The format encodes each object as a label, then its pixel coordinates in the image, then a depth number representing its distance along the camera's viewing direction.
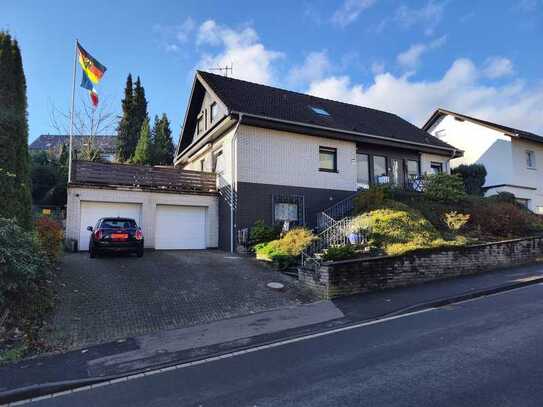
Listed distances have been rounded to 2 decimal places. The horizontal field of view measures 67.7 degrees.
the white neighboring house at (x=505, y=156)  24.33
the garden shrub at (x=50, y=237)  11.17
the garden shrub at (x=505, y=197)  20.11
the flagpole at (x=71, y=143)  16.02
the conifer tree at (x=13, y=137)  10.02
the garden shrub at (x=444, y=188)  17.64
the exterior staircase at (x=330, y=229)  12.38
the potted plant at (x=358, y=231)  13.12
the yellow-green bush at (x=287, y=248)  12.81
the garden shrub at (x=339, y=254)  11.32
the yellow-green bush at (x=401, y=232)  12.30
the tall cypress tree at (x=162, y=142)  36.28
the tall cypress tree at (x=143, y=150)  34.12
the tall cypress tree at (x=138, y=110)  40.69
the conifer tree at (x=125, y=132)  39.50
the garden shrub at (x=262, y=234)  15.39
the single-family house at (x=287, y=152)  16.77
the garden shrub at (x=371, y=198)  15.56
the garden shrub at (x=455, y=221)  14.88
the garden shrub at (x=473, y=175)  23.91
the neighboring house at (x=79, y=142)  33.91
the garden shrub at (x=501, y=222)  15.72
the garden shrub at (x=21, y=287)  7.43
